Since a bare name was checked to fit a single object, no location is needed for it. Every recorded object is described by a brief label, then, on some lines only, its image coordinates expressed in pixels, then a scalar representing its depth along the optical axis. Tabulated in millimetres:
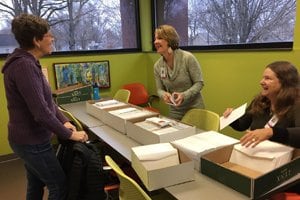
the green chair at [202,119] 2112
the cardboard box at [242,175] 1126
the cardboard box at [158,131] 1689
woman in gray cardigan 2366
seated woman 1473
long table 1193
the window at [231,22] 2617
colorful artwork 3734
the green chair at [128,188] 1150
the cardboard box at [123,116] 2074
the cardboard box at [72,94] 3447
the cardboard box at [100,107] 2480
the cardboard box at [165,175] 1231
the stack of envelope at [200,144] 1411
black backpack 1551
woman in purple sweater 1479
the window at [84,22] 3480
